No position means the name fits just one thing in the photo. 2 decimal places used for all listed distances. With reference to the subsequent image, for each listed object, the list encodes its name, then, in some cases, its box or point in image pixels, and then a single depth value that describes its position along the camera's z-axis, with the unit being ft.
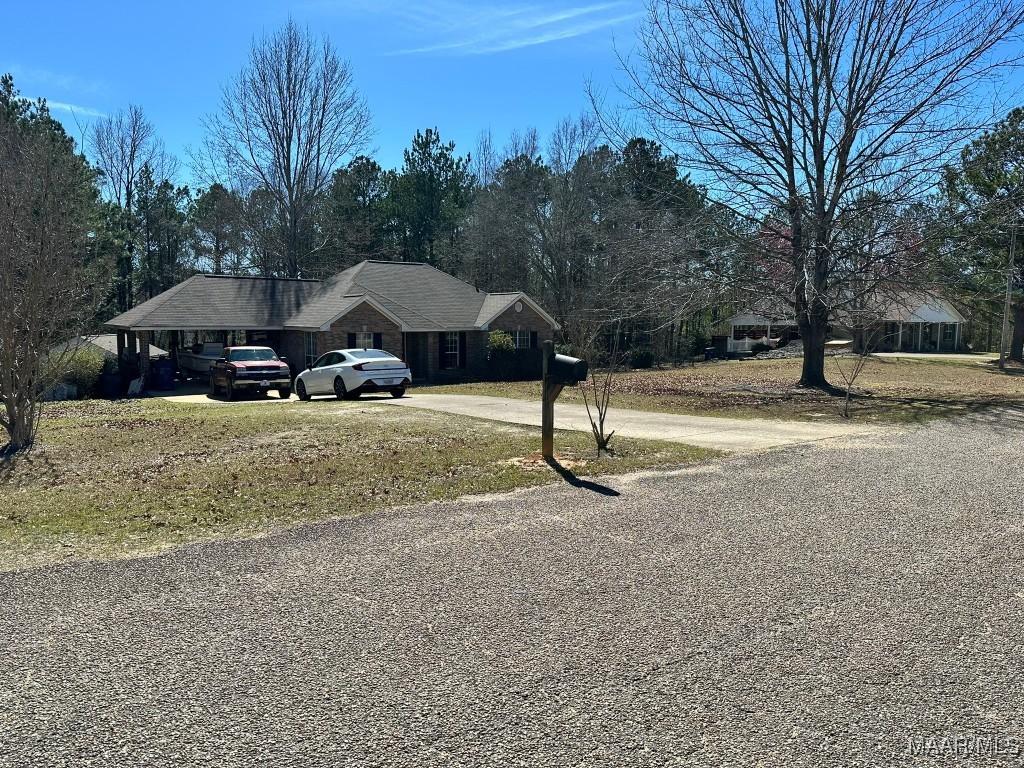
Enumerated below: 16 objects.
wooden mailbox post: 34.17
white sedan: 73.51
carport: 99.09
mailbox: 33.76
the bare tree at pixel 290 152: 143.64
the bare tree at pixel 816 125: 67.67
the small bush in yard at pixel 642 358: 135.13
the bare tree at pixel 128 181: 164.86
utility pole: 121.68
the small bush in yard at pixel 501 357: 113.39
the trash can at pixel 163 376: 97.55
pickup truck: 82.07
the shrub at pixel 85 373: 87.97
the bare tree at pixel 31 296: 39.70
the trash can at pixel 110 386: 93.35
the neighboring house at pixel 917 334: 172.86
